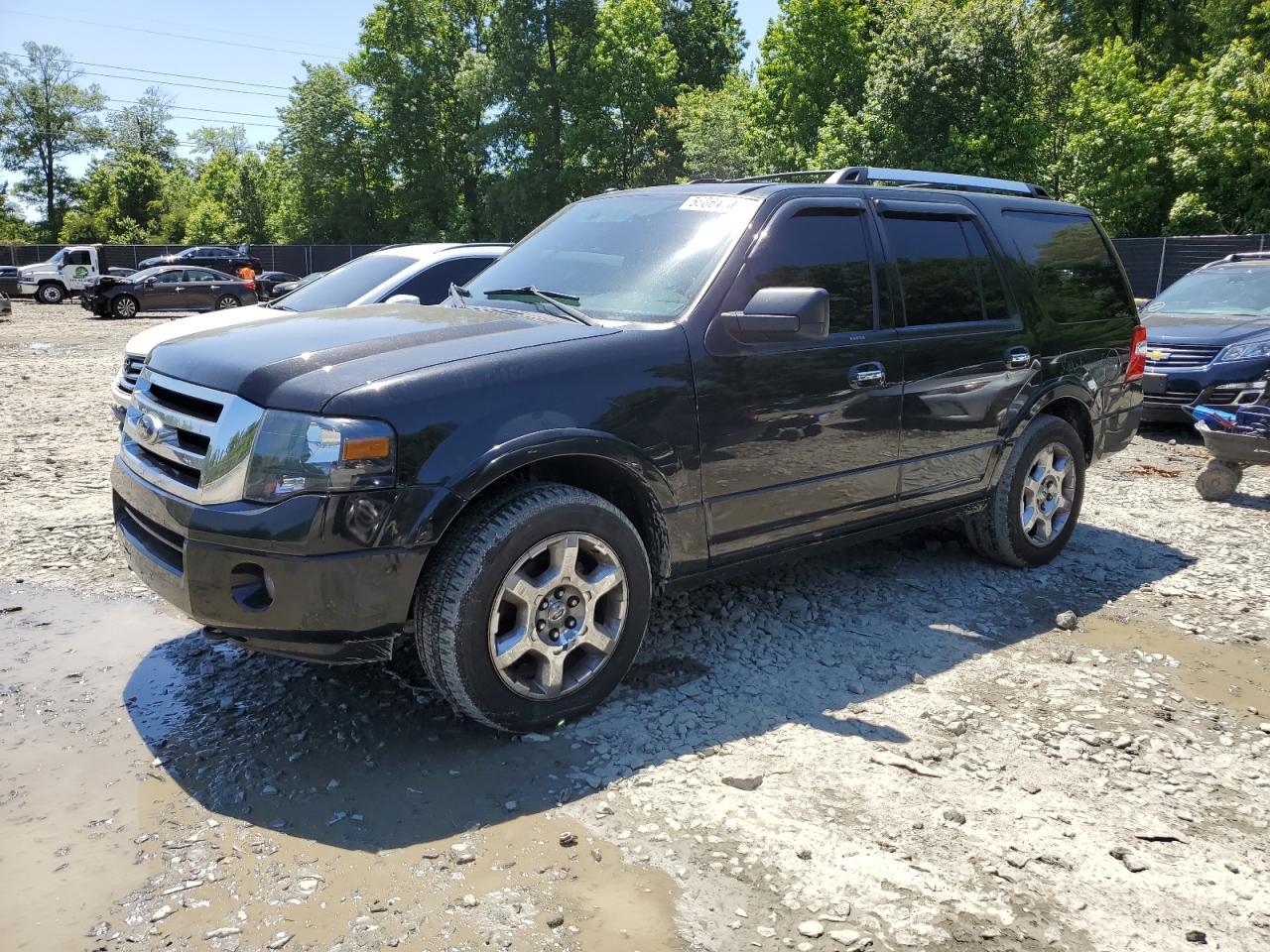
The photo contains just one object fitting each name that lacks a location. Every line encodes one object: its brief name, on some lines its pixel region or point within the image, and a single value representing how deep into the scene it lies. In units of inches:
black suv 126.6
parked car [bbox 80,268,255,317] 1055.6
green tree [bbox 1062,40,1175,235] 1290.6
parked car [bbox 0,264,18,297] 1359.5
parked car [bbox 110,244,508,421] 303.7
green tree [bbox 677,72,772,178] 1646.2
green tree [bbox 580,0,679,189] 1855.3
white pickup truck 1312.7
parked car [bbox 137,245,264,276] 1467.8
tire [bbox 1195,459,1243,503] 282.7
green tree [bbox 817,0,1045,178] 1264.8
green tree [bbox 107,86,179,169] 3503.9
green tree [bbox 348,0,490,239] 2123.5
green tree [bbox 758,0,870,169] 1556.3
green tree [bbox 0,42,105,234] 2728.8
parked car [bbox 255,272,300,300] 1156.5
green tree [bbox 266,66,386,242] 2123.5
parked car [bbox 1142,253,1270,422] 362.9
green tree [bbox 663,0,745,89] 2389.3
